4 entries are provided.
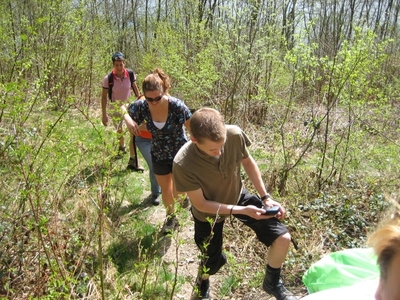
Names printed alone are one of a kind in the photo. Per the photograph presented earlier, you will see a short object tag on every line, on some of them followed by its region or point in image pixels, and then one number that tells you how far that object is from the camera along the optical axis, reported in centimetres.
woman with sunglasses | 345
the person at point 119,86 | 554
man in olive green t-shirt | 230
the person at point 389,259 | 90
